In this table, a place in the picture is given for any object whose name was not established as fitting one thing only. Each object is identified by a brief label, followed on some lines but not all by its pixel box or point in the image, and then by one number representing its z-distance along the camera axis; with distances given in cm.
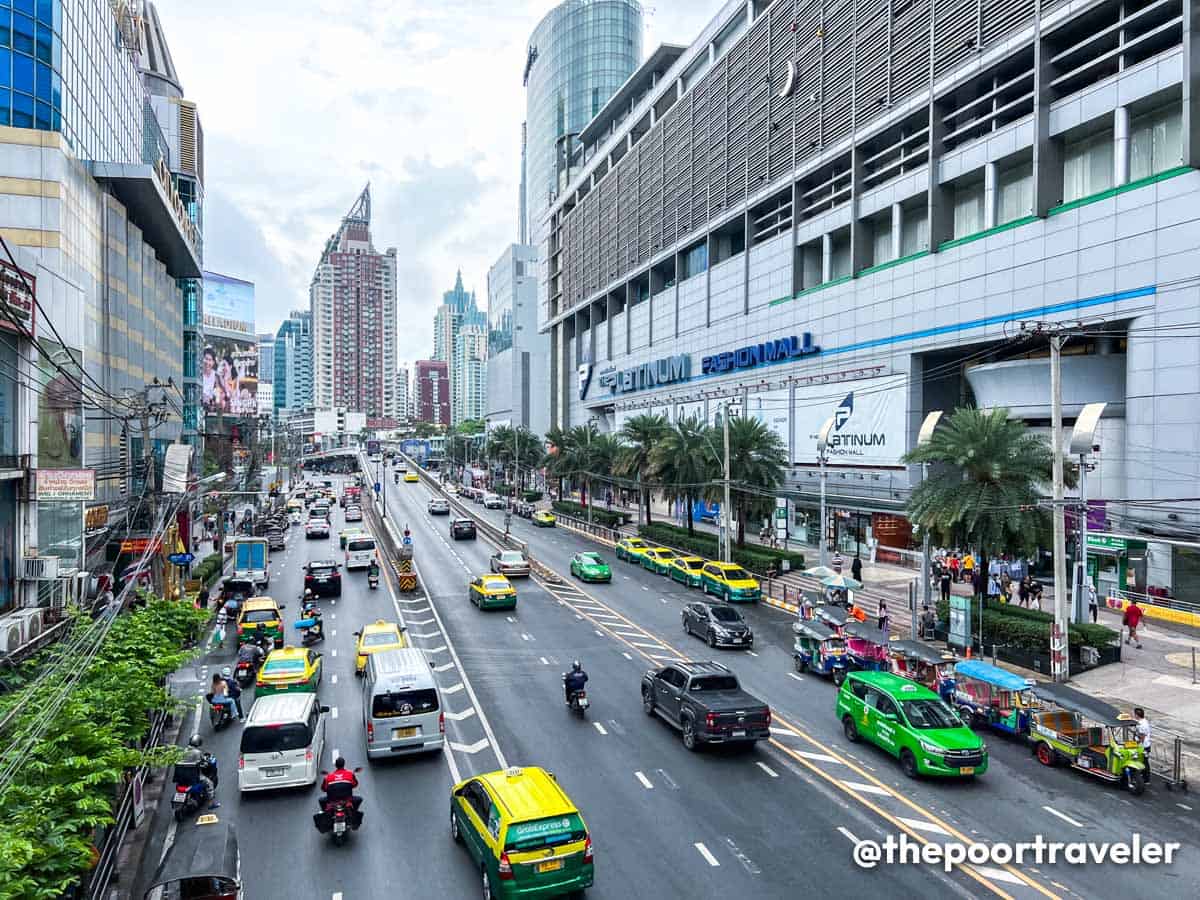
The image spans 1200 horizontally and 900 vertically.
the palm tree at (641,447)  6247
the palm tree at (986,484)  2822
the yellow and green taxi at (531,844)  1146
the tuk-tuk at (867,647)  2583
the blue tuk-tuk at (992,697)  2009
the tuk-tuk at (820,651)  2553
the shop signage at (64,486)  2809
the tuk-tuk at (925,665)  2245
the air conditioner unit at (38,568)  2989
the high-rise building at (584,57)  16588
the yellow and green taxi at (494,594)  3606
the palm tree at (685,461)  5266
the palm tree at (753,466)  4875
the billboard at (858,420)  5112
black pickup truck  1825
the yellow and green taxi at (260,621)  2914
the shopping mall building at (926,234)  3528
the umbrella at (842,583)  3403
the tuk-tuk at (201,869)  1048
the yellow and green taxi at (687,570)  4338
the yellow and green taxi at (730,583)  3912
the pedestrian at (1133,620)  2886
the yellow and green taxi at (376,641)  2494
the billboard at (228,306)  10938
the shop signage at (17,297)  2517
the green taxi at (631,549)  5247
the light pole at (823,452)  4069
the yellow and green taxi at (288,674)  2164
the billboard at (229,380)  9044
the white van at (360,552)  4878
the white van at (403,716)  1778
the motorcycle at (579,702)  2142
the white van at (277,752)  1609
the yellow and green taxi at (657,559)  4750
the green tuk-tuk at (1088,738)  1683
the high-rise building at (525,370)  16738
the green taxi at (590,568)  4453
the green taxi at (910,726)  1666
